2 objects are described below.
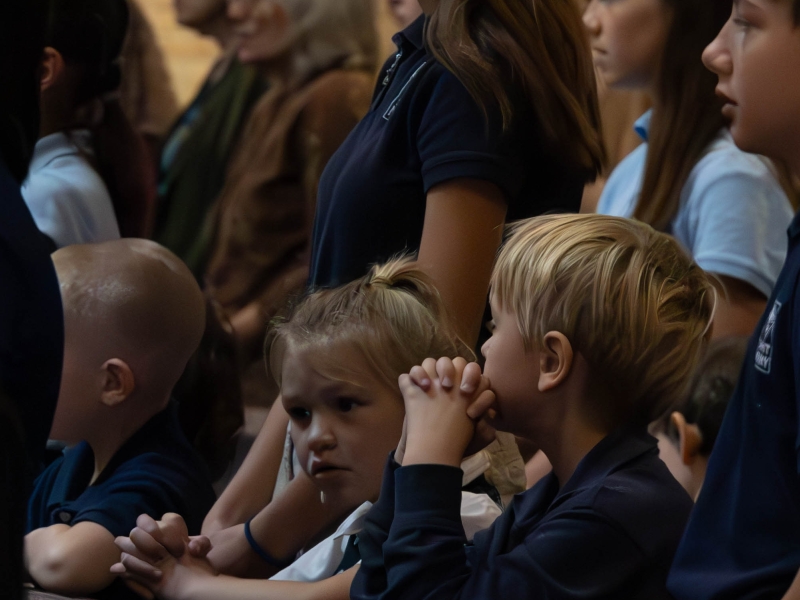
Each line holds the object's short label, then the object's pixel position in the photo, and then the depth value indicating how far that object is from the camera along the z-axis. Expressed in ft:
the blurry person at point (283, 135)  26.53
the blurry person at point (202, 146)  28.17
